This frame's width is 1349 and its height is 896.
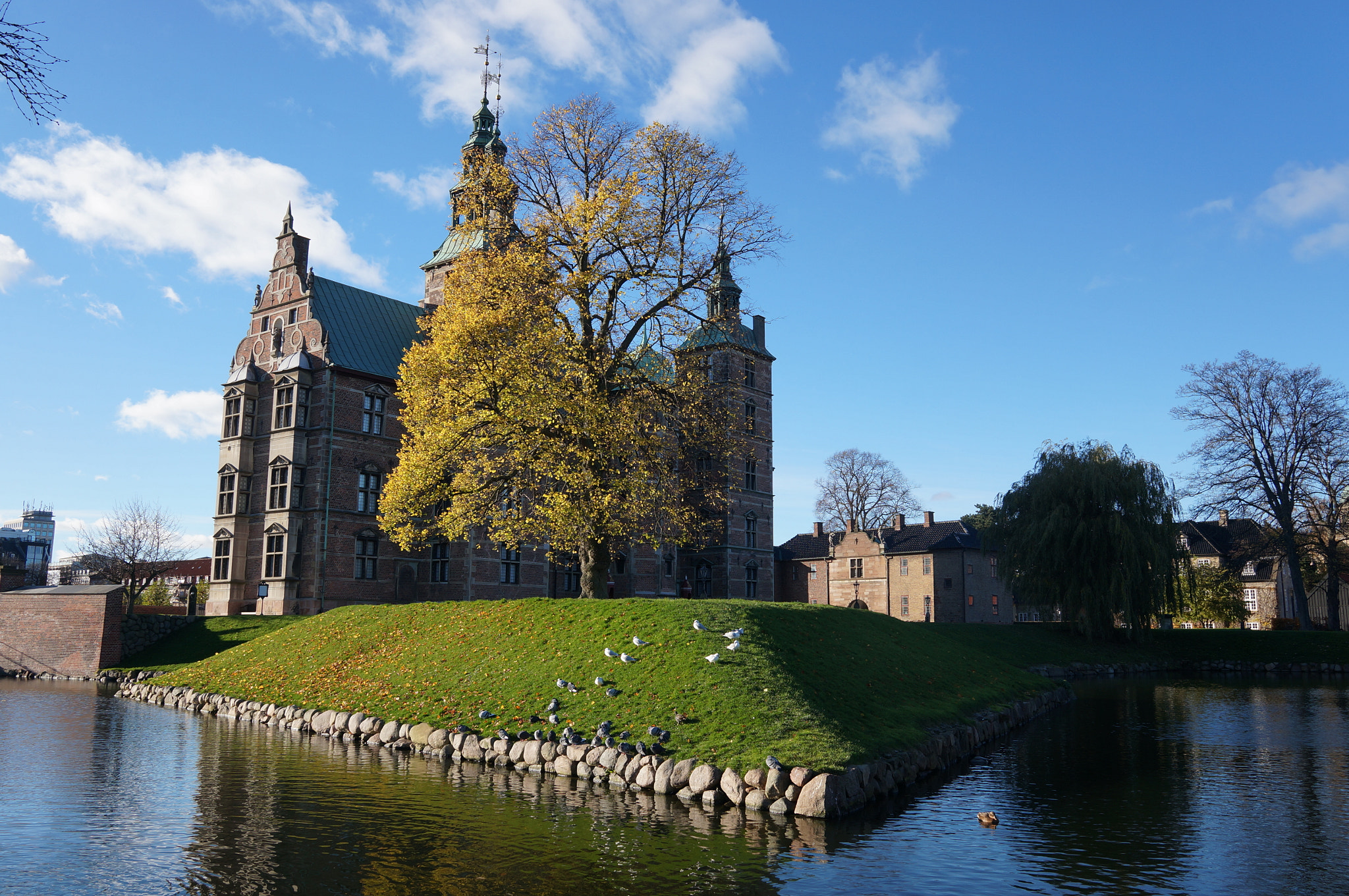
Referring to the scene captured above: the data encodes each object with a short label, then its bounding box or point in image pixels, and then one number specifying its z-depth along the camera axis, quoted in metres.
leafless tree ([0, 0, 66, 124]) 8.31
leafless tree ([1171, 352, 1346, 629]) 53.72
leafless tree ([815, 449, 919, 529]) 83.44
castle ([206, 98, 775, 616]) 44.12
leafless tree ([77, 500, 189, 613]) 65.00
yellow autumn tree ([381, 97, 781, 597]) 27.75
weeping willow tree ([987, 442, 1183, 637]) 48.34
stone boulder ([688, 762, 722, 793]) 15.91
